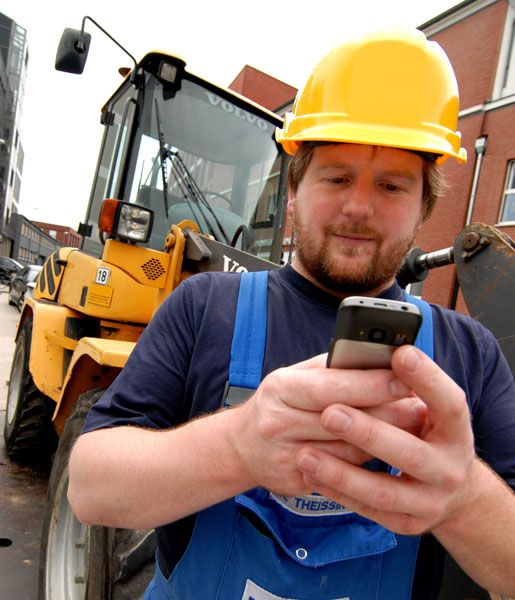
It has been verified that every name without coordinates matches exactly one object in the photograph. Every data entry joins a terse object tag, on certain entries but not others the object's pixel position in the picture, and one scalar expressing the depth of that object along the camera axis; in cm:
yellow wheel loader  241
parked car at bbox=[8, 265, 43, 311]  1619
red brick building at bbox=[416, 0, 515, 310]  1492
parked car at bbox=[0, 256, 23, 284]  3375
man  76
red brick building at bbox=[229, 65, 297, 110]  2720
